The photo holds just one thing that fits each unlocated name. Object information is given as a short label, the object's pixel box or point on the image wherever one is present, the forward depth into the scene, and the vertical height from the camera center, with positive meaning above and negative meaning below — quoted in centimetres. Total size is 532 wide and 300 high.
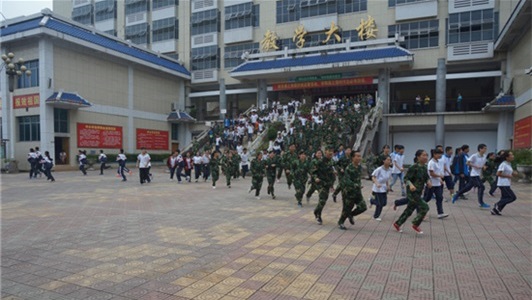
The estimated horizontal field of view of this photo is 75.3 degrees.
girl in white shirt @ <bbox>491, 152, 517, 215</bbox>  748 -80
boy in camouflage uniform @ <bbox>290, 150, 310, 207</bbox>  923 -91
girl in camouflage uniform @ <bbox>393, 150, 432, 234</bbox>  609 -81
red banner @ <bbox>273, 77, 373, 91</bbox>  2806 +496
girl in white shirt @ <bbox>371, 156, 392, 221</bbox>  732 -90
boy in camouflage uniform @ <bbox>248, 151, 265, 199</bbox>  1055 -97
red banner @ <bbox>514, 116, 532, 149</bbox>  1802 +52
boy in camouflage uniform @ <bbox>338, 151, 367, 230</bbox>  639 -93
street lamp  1568 +337
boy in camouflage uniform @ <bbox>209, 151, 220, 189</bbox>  1353 -101
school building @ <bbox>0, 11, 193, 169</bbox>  2173 +355
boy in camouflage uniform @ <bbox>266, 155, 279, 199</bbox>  1070 -94
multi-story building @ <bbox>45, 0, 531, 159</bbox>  2578 +753
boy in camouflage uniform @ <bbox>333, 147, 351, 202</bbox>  785 -51
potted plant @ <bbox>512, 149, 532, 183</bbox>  1428 -88
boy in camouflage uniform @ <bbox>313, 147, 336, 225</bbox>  709 -76
